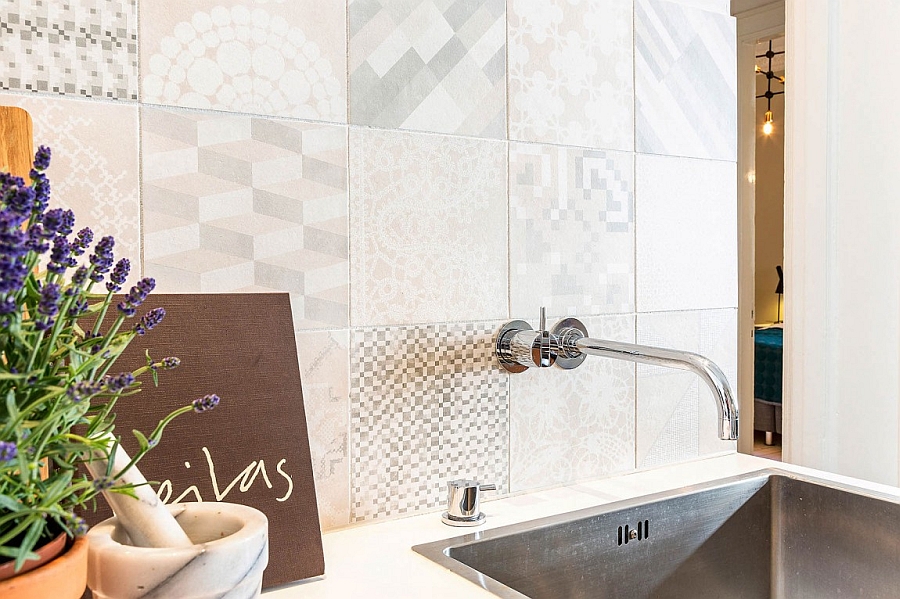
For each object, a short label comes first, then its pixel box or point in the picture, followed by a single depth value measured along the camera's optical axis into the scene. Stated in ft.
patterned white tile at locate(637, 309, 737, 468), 4.25
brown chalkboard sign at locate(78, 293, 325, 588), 2.63
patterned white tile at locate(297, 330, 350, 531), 3.15
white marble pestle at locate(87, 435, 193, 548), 1.88
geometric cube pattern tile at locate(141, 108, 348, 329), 2.85
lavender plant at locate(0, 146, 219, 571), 1.34
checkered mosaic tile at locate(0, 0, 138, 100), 2.57
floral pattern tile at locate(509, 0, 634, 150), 3.73
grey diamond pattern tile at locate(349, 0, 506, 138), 3.28
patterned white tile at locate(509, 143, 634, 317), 3.75
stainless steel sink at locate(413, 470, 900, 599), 3.29
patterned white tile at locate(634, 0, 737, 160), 4.17
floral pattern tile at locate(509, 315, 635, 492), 3.79
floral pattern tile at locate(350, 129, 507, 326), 3.28
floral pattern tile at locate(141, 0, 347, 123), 2.83
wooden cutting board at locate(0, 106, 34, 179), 2.38
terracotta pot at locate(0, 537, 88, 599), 1.43
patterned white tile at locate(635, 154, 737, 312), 4.22
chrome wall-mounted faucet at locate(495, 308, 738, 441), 3.13
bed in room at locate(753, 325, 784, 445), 14.82
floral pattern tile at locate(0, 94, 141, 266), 2.63
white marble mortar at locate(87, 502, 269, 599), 1.79
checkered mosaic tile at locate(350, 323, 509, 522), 3.32
